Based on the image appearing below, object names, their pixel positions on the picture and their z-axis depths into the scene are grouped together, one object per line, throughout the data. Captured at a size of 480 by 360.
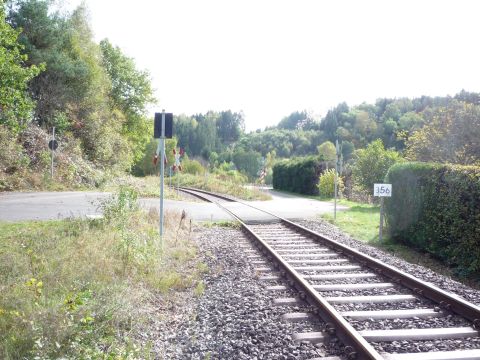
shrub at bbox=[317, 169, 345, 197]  31.64
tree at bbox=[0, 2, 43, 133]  18.38
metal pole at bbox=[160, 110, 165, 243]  8.28
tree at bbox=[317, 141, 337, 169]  96.89
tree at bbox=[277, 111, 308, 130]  189.62
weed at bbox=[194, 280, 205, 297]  5.95
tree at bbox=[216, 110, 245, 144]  170.50
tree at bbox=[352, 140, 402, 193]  23.97
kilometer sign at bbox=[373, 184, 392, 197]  10.71
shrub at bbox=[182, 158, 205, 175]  61.67
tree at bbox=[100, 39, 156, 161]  46.16
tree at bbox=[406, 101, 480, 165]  20.47
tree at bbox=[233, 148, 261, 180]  102.88
